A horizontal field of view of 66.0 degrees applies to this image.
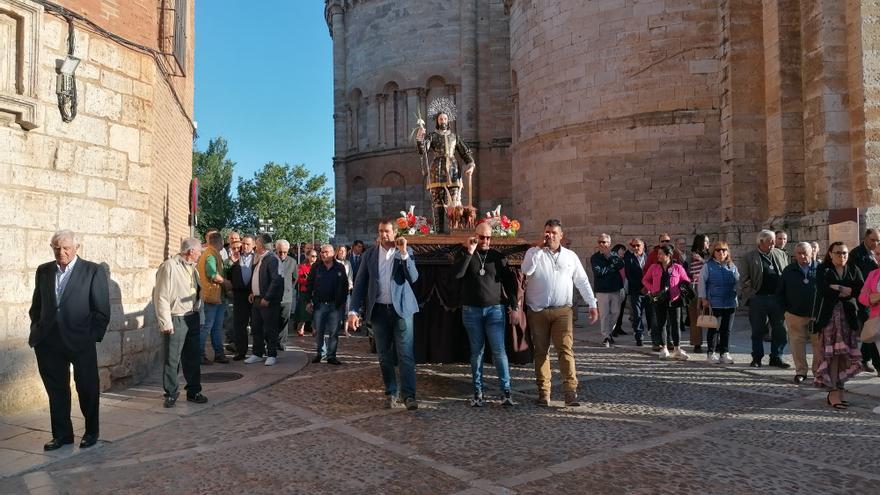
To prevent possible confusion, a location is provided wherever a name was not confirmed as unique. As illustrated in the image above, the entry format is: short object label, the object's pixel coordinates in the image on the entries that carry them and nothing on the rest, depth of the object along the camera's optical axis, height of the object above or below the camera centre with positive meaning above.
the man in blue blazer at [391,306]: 6.89 -0.24
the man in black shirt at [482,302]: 6.91 -0.21
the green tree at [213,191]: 52.69 +7.31
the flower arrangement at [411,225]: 9.15 +0.77
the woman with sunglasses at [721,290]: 9.34 -0.13
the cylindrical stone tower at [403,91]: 28.97 +8.61
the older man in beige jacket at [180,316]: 7.04 -0.35
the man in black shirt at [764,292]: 9.03 -0.16
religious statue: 9.43 +1.65
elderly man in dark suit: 5.60 -0.37
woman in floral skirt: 6.83 -0.47
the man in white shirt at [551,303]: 6.86 -0.22
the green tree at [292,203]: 48.38 +5.77
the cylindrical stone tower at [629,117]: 16.48 +4.17
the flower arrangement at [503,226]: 9.15 +0.75
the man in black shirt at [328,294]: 10.05 -0.18
